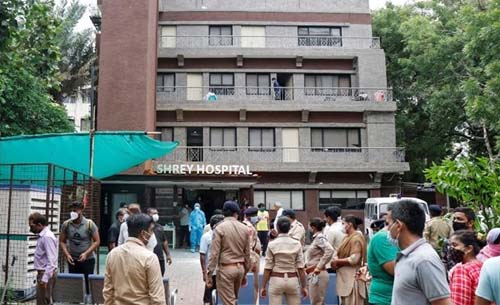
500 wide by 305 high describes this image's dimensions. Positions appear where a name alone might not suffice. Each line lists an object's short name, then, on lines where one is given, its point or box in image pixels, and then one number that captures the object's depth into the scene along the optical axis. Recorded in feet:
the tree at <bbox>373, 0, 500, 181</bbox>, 82.43
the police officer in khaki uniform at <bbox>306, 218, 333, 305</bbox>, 24.84
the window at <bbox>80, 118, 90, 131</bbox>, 138.06
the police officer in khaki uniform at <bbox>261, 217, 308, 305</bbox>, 22.34
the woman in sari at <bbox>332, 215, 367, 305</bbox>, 22.20
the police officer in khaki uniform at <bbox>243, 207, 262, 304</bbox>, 29.73
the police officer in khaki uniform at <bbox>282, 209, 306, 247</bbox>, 28.96
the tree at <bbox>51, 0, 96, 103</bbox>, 99.67
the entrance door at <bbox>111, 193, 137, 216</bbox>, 72.43
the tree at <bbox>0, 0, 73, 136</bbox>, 26.63
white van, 68.28
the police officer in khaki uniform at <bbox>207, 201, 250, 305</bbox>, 22.31
